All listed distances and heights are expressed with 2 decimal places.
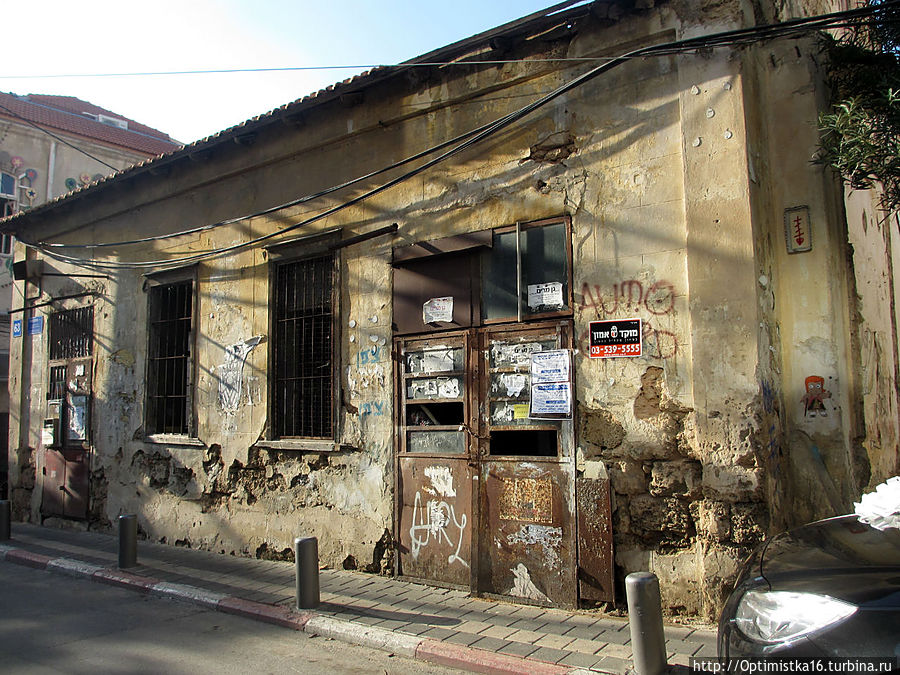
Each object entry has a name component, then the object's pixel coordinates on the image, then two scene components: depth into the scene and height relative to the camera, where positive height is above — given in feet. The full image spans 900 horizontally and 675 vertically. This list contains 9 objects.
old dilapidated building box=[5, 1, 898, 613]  17.84 +3.02
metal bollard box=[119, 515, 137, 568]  26.21 -4.85
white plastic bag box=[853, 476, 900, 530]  11.48 -1.97
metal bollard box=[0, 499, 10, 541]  32.76 -4.91
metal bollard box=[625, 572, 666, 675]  13.57 -4.64
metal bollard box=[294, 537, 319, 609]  19.93 -4.79
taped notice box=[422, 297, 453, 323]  22.58 +3.58
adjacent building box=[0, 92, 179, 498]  65.16 +29.13
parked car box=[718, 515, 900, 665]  8.61 -2.86
